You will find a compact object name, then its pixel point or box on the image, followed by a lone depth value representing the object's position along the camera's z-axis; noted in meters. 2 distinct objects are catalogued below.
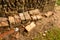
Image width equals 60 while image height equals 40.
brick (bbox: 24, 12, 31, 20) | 3.25
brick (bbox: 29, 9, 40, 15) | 3.37
